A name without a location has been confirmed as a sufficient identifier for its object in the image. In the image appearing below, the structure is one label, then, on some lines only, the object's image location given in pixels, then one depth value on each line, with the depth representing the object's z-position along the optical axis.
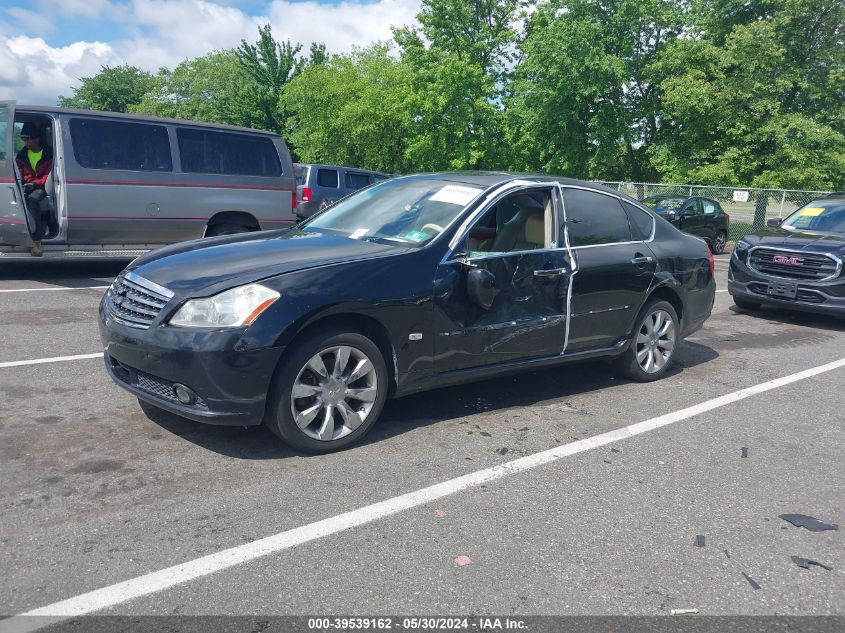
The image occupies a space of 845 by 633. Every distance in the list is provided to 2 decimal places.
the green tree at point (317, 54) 47.47
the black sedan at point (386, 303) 3.95
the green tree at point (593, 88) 32.62
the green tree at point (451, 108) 33.88
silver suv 18.50
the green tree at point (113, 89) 81.06
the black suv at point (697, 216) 20.02
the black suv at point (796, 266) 8.93
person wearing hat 9.54
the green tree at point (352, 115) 36.09
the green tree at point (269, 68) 46.56
